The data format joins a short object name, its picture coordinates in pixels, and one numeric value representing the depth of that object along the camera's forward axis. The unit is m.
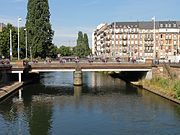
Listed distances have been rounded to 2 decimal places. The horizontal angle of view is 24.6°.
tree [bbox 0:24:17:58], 136.12
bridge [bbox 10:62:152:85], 92.19
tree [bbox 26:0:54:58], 126.50
